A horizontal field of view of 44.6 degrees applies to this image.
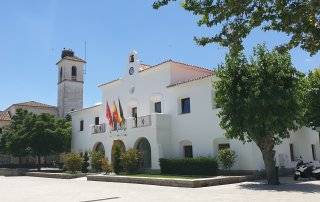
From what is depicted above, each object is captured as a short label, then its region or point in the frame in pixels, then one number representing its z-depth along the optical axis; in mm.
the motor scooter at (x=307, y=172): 20953
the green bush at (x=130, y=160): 27281
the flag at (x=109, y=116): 33188
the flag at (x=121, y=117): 31703
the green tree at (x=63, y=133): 39438
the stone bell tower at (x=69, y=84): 58125
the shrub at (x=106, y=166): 28734
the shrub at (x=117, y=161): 28281
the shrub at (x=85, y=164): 32375
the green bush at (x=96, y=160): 30891
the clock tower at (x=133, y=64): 33194
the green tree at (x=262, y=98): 19047
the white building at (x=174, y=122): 26141
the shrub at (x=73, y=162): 30875
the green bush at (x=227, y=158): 23656
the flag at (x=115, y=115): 32219
